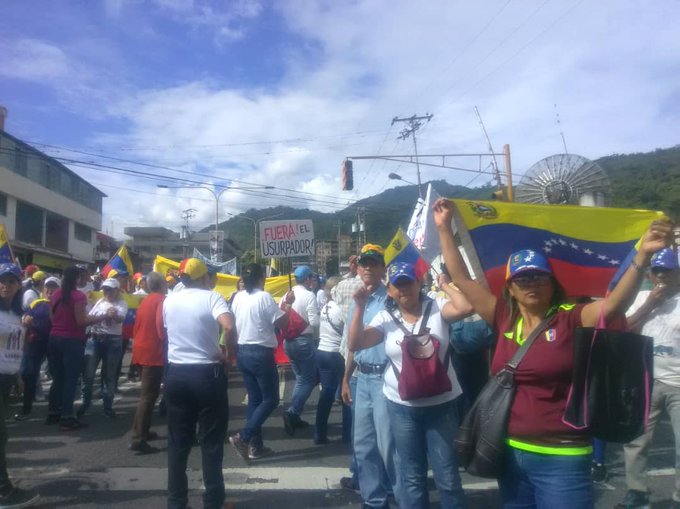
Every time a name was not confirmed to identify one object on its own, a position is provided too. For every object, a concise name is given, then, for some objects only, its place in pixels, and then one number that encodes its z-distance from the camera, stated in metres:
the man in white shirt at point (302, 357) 6.50
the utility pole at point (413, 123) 31.06
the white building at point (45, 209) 33.38
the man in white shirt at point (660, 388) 4.25
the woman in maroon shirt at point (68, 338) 6.65
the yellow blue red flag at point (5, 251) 6.71
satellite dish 8.33
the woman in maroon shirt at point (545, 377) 2.46
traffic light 20.56
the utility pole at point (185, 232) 65.50
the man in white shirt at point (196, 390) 4.14
